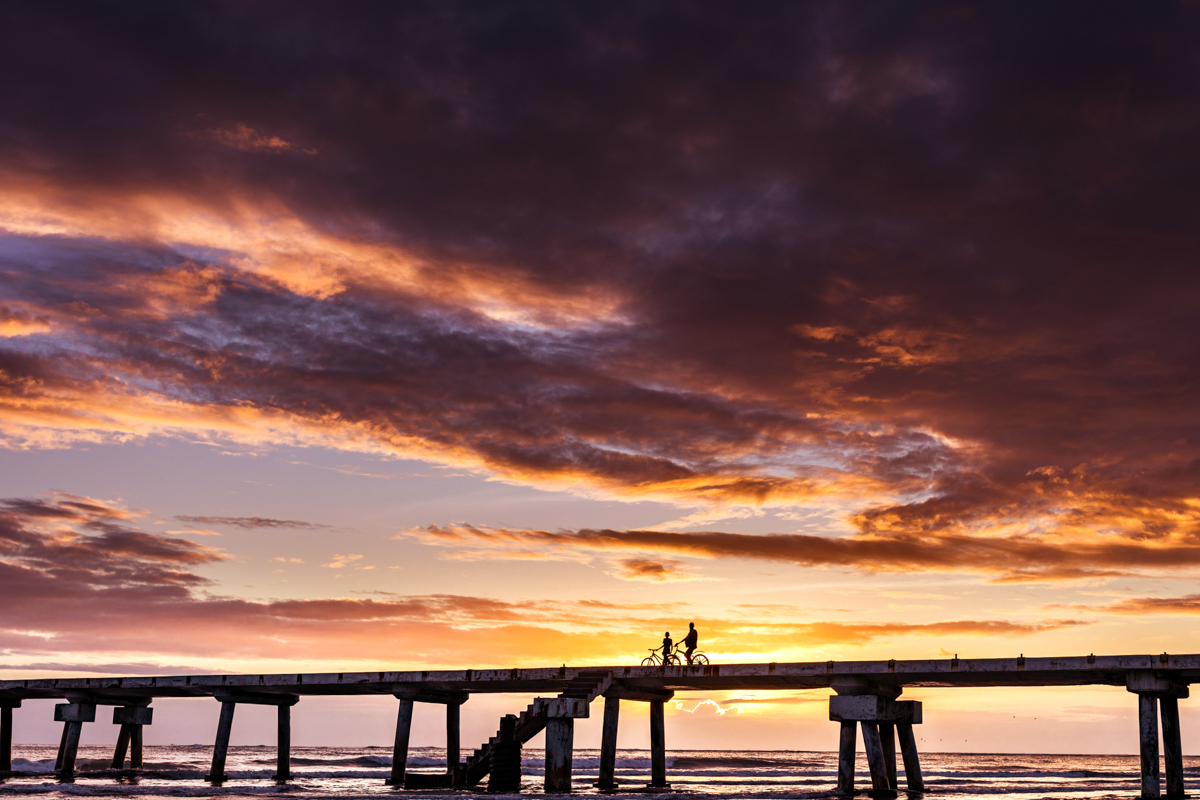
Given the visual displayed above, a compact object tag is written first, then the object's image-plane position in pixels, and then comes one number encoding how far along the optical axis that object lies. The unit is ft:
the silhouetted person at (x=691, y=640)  144.66
